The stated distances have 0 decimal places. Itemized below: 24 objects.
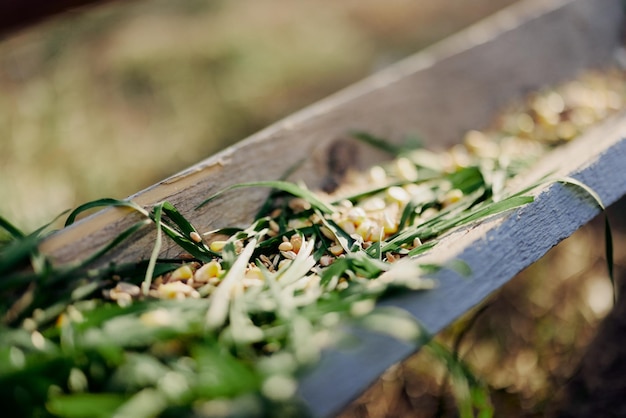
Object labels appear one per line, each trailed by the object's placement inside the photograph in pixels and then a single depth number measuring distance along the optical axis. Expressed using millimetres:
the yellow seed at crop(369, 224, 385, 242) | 426
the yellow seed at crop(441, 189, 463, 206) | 464
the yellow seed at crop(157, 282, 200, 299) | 365
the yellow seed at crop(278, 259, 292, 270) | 394
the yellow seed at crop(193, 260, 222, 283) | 382
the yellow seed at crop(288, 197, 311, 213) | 458
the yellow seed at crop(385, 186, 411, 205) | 466
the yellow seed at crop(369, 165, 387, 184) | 507
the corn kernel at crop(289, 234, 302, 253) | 414
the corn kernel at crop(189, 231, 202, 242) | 409
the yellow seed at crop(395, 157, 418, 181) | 507
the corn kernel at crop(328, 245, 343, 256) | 413
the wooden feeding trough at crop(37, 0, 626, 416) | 345
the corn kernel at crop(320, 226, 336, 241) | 423
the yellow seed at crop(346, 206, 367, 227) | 437
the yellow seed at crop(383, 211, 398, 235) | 438
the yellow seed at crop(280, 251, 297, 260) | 409
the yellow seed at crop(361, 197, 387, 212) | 459
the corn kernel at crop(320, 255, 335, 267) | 406
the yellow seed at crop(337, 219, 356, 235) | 429
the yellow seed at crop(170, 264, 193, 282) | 387
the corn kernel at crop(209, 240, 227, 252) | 414
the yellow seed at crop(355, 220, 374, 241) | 429
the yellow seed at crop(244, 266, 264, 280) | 384
